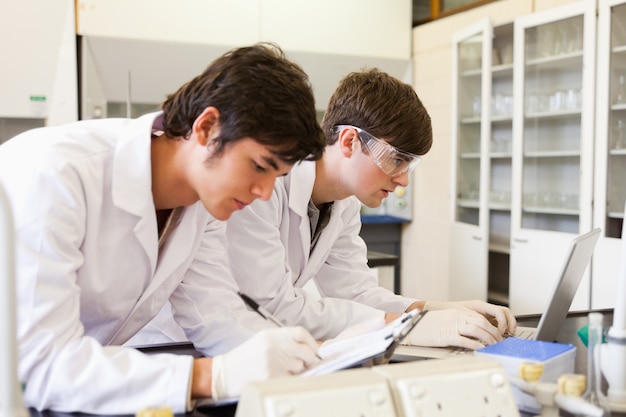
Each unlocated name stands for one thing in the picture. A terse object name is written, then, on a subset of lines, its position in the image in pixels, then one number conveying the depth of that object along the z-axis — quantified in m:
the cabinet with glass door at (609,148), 3.77
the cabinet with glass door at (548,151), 4.01
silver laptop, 1.42
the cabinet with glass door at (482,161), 4.44
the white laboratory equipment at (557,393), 1.02
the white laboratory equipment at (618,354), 1.14
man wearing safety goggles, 1.72
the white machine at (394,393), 0.86
